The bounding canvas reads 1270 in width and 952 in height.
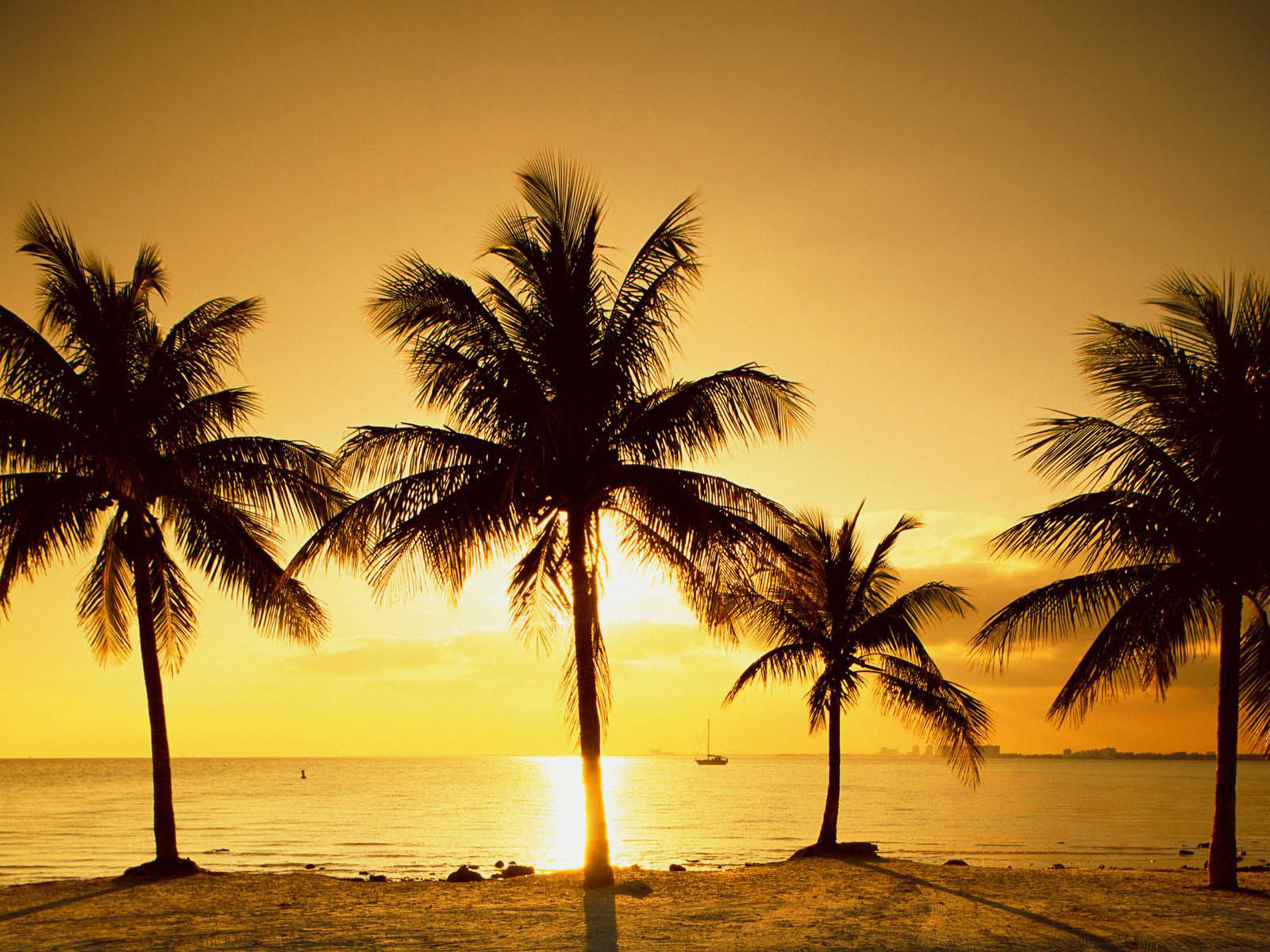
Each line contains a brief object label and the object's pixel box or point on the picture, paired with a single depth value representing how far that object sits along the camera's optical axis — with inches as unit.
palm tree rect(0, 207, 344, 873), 515.5
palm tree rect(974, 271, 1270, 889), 481.7
